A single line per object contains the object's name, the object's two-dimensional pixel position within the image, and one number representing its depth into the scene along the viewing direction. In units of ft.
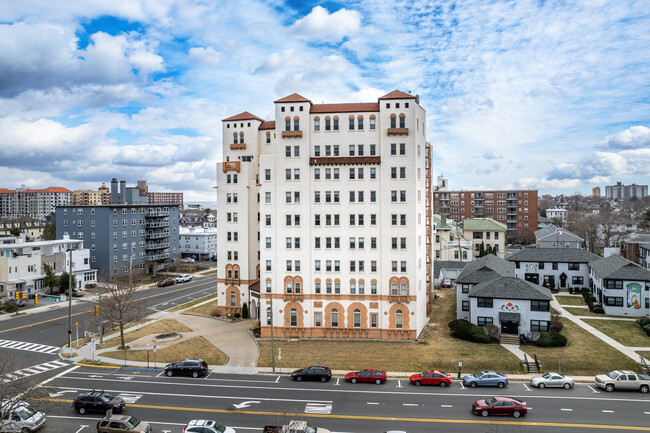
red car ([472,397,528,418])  107.76
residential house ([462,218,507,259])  366.49
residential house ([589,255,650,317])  199.31
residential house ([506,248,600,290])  251.60
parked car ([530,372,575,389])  126.52
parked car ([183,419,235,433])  94.02
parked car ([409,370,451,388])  130.00
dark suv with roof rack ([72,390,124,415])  110.32
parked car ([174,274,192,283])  315.68
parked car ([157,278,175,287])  302.66
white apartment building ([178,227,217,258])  426.51
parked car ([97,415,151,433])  97.05
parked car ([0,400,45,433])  94.78
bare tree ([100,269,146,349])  167.94
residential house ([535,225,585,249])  319.27
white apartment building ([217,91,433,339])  176.14
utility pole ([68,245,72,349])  168.37
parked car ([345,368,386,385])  132.77
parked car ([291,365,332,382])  133.80
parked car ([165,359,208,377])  139.74
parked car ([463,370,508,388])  127.34
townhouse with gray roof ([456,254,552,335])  171.83
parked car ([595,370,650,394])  123.75
